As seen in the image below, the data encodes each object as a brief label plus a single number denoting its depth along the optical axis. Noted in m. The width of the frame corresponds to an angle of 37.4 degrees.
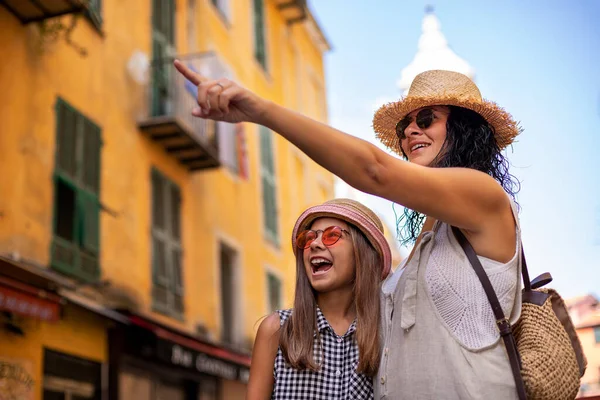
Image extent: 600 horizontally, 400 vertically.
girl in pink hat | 2.95
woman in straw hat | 2.14
